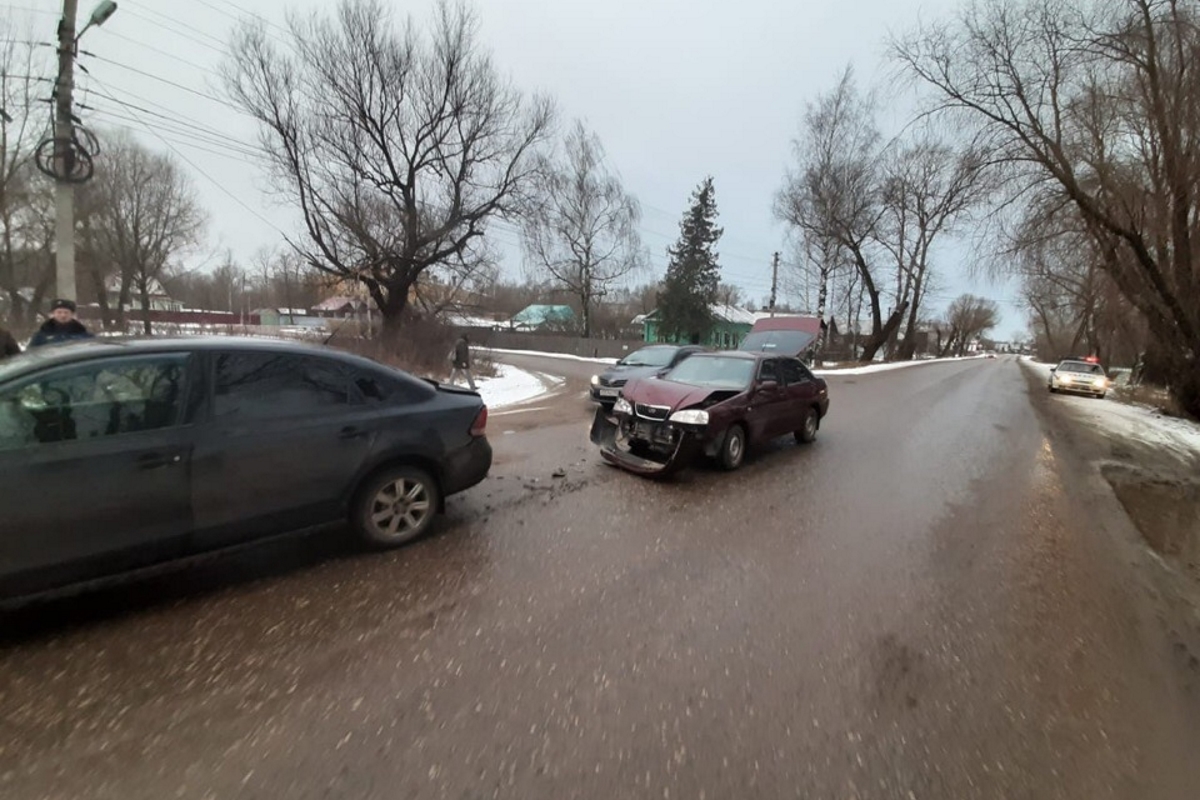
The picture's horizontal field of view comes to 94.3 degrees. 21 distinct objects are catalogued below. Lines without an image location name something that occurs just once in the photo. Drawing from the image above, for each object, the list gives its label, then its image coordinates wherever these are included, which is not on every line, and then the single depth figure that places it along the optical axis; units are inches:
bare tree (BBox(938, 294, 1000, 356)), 4429.1
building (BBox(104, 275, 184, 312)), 1498.5
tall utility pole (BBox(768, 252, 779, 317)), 1521.4
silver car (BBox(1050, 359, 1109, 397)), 904.9
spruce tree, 1718.8
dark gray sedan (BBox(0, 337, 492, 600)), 118.8
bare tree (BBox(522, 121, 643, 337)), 1691.7
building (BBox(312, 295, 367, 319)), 3049.7
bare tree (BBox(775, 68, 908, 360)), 1362.0
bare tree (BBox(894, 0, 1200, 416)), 498.0
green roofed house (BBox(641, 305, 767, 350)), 2128.4
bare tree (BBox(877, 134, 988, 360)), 1422.2
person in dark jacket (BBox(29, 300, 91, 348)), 245.0
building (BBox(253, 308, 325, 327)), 2591.0
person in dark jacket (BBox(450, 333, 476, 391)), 598.9
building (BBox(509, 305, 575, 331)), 2309.3
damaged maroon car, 269.0
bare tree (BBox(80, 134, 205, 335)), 1279.5
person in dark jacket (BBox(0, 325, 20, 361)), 236.5
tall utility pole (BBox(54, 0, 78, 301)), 342.3
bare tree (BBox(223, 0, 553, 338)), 792.3
